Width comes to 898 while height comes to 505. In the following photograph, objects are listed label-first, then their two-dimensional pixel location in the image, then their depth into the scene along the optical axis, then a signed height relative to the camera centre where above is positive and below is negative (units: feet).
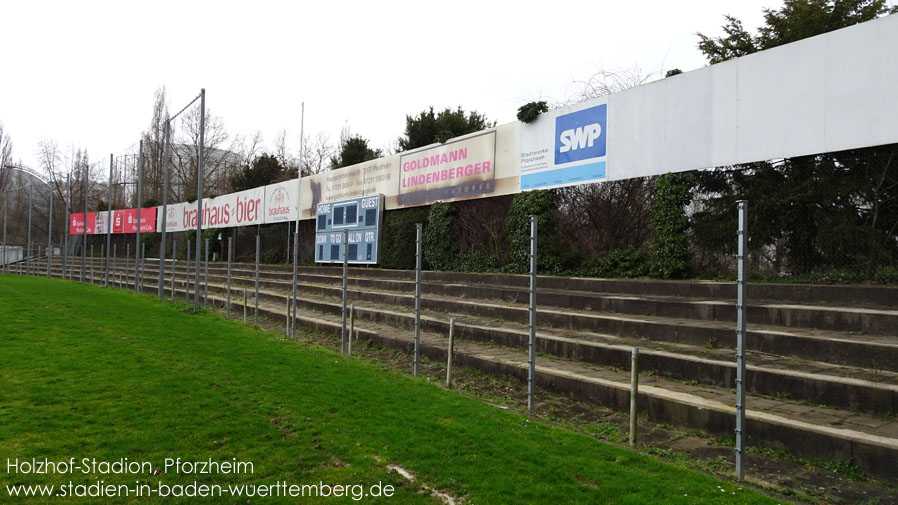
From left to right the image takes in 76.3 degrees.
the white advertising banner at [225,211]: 89.92 +8.04
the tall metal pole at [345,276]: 33.05 -0.92
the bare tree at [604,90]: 46.66 +14.56
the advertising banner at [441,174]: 49.29 +9.28
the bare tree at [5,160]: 198.82 +31.87
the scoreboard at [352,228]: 63.21 +3.89
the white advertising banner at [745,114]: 27.43 +9.23
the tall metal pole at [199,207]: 53.52 +4.68
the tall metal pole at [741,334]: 14.14 -1.58
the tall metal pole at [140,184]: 73.10 +9.16
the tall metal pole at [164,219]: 63.77 +2.74
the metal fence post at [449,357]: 24.03 -3.97
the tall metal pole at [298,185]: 39.12 +10.49
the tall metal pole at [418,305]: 26.63 -2.00
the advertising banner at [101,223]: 142.41 +7.76
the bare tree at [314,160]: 145.48 +25.83
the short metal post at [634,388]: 16.55 -3.51
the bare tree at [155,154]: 161.07 +29.09
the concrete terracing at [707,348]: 16.02 -3.31
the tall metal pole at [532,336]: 20.72 -2.59
